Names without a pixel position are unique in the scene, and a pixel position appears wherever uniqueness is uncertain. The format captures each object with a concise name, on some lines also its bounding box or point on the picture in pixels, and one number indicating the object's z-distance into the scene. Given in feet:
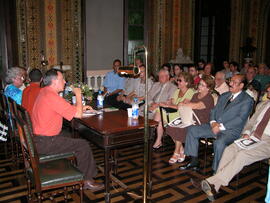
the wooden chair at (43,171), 8.61
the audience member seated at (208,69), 21.74
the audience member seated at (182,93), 14.79
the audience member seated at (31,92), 12.05
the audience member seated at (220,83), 16.46
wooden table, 9.79
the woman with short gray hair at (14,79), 14.16
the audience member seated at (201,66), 24.12
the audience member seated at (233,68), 24.56
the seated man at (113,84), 21.27
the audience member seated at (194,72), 20.71
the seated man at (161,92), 16.05
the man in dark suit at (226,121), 12.18
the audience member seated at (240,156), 11.02
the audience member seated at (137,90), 17.89
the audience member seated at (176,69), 22.80
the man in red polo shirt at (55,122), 9.90
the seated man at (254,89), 15.30
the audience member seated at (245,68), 25.80
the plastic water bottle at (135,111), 11.03
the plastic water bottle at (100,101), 13.99
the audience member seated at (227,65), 27.23
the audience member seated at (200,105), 13.73
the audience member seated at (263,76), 21.53
